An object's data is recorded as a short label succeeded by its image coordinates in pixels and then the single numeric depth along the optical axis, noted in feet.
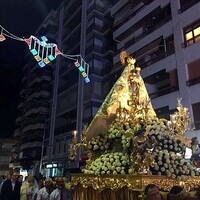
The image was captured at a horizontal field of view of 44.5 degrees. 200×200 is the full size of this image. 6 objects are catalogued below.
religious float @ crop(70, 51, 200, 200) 12.71
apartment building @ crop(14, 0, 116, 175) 104.99
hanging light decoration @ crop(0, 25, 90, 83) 31.42
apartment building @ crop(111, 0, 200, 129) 54.19
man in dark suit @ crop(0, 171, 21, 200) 25.00
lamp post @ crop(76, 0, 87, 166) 98.32
